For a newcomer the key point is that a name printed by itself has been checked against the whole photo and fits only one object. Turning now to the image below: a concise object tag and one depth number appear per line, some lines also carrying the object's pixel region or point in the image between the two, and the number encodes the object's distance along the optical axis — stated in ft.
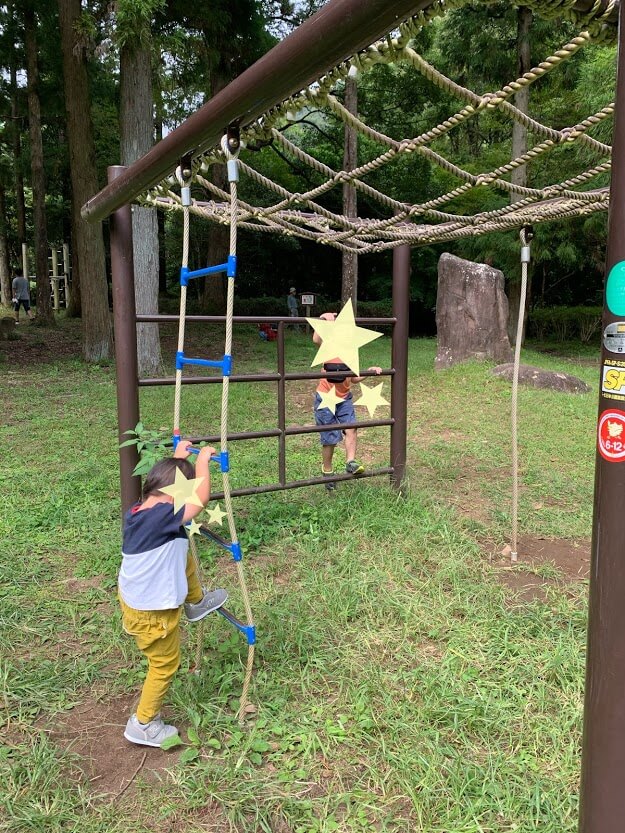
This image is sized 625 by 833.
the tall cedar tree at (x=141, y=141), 25.07
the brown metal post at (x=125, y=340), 8.72
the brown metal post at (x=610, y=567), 3.07
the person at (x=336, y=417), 12.85
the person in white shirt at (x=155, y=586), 5.77
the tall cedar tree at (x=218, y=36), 30.96
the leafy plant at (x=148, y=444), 7.83
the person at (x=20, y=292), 49.11
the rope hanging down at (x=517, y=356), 9.36
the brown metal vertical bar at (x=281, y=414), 10.82
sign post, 30.12
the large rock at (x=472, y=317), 29.40
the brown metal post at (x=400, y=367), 12.18
